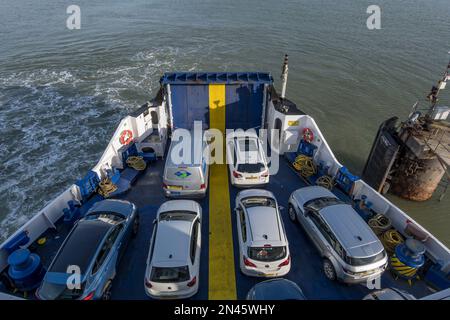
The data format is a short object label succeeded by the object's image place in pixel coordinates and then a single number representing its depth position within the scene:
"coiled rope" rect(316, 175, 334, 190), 11.48
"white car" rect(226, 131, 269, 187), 11.10
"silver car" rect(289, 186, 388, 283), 7.68
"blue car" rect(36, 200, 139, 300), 6.82
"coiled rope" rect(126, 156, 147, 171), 12.61
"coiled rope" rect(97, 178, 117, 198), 10.91
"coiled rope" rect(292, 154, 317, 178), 12.44
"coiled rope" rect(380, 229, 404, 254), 9.09
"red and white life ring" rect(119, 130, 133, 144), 12.49
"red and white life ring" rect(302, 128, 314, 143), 13.05
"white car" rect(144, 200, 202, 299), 7.34
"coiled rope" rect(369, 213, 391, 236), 9.49
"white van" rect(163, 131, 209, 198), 10.38
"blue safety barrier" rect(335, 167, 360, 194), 10.93
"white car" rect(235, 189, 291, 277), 7.96
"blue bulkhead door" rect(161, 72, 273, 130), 13.73
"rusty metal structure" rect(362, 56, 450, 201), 14.81
